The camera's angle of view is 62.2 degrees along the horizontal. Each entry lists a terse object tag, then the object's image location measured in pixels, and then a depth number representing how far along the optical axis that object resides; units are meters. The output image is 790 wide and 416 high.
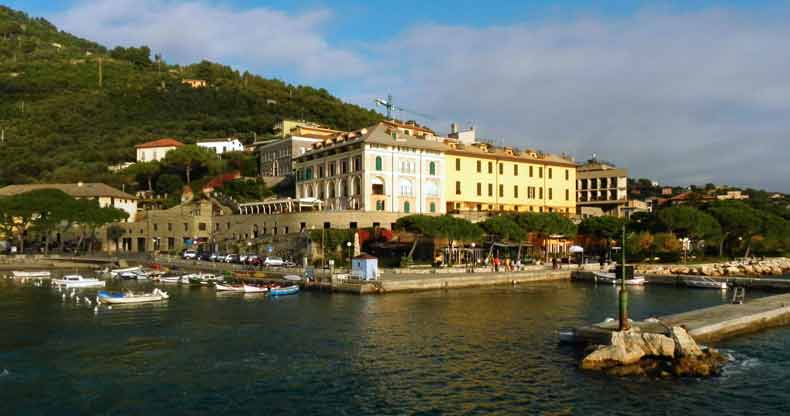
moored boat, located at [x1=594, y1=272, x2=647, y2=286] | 57.80
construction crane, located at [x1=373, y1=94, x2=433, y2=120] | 108.91
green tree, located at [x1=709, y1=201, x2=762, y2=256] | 72.50
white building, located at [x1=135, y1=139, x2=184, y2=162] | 113.38
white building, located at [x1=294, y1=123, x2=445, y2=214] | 71.62
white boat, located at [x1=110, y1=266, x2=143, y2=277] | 63.31
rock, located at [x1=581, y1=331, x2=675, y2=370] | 23.91
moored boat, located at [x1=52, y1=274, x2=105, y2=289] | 54.25
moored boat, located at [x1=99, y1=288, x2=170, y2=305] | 42.72
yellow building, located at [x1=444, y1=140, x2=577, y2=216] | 78.88
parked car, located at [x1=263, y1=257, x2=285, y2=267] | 62.34
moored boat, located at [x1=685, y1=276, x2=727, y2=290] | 53.72
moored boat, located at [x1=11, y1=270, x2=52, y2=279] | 64.88
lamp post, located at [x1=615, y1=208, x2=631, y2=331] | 25.61
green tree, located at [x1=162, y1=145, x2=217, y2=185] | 101.25
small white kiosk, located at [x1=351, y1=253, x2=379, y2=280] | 50.12
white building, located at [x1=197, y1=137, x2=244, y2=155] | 119.06
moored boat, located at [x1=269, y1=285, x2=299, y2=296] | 47.75
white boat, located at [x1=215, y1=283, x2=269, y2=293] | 48.56
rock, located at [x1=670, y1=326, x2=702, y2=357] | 24.20
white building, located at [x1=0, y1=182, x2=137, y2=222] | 91.06
